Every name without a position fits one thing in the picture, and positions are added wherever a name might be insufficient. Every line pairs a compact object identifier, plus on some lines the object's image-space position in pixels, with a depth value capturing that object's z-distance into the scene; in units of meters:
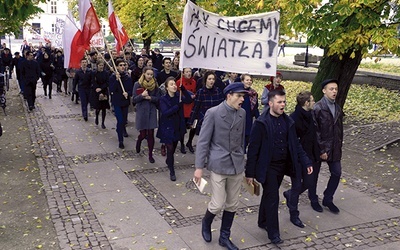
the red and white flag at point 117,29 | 12.27
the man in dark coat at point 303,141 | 6.26
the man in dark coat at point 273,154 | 5.43
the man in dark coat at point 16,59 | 20.72
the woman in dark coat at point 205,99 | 8.70
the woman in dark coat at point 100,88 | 12.16
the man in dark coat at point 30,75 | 14.88
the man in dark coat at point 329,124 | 6.47
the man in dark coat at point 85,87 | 13.57
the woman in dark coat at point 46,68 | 17.67
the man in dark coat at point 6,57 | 22.27
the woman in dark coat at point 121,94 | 10.39
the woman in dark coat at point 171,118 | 8.15
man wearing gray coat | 5.35
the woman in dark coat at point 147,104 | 9.11
